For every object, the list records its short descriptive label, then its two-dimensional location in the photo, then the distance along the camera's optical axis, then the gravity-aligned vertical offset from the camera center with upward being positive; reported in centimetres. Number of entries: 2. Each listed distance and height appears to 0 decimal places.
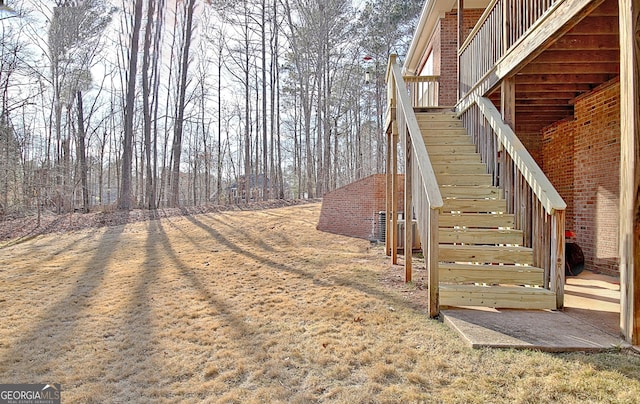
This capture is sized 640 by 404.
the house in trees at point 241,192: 1991 +54
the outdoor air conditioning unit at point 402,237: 774 -86
